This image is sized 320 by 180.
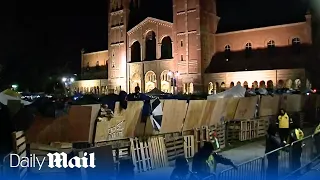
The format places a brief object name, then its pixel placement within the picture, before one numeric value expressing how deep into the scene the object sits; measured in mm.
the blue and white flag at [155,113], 9562
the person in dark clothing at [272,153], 6904
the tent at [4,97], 9625
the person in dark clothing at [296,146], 7912
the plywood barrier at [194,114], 10812
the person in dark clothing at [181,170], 4860
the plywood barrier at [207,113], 11471
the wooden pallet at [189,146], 10581
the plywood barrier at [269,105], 16021
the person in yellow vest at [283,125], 9556
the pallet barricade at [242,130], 14021
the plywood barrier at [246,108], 14371
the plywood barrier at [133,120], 9173
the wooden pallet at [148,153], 8886
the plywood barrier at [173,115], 9990
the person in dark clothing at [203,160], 5310
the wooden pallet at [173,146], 10074
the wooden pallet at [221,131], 12221
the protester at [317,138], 9083
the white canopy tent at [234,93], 15740
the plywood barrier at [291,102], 18234
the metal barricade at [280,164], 5792
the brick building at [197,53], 35927
